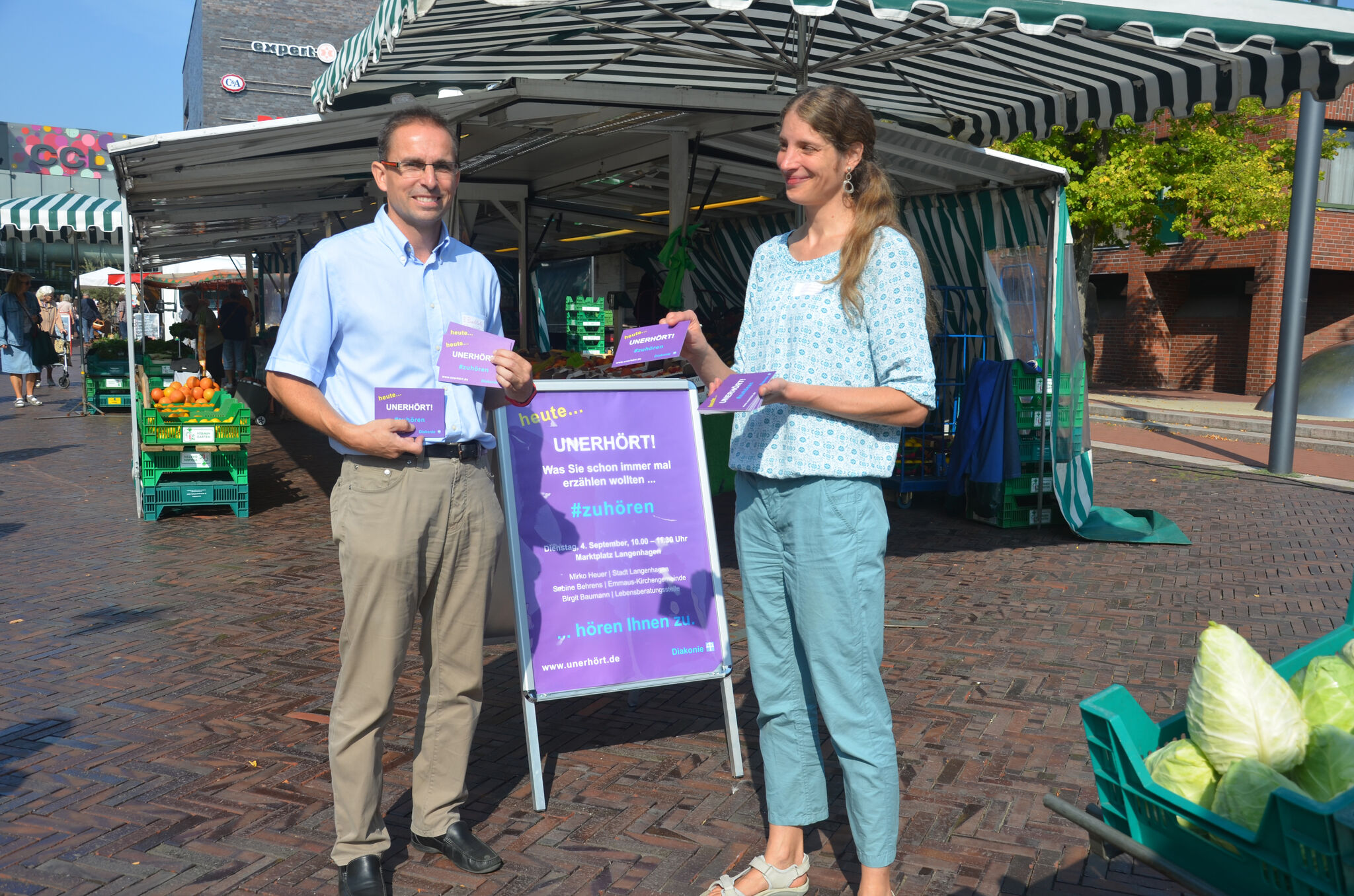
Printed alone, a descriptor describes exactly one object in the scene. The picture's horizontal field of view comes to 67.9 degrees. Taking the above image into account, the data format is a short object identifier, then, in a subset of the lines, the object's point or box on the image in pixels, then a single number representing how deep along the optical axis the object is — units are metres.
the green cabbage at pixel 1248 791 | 1.59
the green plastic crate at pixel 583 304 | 11.52
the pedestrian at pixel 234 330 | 16.58
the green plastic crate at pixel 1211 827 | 1.39
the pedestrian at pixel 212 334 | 16.97
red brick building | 21.00
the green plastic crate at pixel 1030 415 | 8.11
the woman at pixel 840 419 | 2.44
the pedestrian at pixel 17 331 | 15.95
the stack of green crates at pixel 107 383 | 16.53
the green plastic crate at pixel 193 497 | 8.20
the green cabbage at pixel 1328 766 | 1.63
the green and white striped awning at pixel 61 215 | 13.99
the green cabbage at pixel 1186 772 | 1.68
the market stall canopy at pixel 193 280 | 22.42
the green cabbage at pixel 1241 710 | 1.69
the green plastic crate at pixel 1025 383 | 8.02
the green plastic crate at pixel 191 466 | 8.19
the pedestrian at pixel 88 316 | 26.39
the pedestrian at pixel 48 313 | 20.51
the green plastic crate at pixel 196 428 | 8.03
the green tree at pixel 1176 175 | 16.12
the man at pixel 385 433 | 2.66
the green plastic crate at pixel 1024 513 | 8.15
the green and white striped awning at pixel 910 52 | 4.41
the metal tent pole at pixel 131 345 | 8.23
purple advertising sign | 3.52
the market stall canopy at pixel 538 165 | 6.79
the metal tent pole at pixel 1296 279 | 10.37
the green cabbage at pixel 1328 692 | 1.81
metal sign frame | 3.41
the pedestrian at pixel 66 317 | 25.19
